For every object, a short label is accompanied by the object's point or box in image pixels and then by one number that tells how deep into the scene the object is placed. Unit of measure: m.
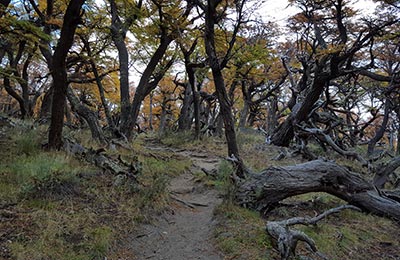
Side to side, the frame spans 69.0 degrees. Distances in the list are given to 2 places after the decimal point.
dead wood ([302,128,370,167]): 8.55
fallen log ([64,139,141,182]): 5.92
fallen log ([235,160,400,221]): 5.09
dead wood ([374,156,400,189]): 6.56
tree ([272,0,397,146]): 8.40
